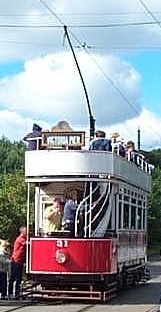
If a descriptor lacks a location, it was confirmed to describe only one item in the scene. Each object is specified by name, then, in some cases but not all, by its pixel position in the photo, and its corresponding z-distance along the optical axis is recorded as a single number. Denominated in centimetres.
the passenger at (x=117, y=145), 2238
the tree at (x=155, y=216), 6444
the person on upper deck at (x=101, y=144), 2170
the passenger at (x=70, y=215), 2112
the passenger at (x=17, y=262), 2112
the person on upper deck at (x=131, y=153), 2426
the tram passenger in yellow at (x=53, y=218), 2162
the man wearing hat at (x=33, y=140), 2180
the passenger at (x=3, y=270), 2106
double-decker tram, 2066
